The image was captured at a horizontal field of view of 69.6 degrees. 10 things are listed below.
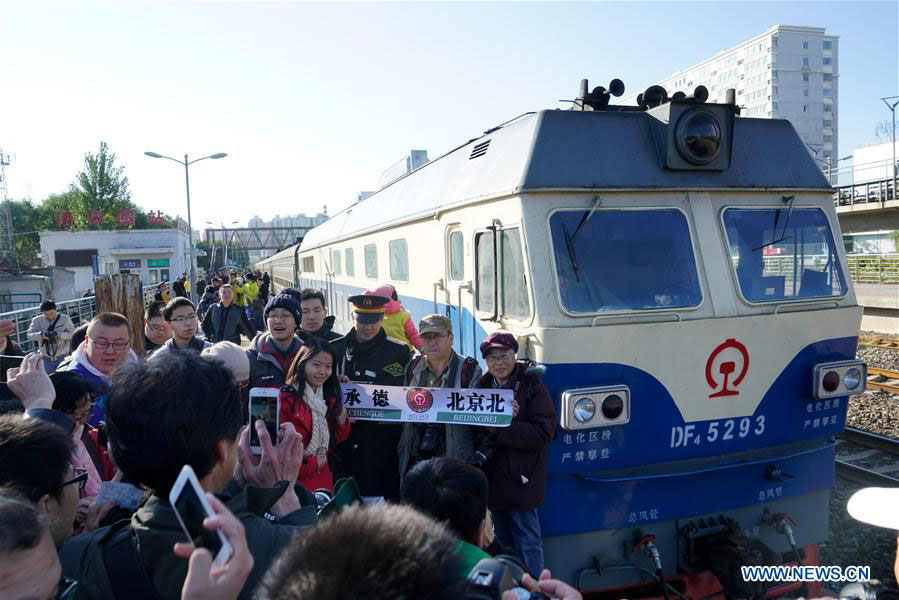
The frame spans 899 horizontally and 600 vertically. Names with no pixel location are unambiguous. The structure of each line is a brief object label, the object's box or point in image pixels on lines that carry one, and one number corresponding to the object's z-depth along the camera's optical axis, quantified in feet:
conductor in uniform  15.89
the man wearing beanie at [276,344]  15.58
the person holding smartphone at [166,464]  5.66
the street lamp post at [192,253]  70.19
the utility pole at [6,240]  141.18
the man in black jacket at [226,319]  36.52
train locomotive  13.64
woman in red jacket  12.57
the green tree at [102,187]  180.65
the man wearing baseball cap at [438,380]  14.29
